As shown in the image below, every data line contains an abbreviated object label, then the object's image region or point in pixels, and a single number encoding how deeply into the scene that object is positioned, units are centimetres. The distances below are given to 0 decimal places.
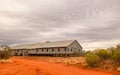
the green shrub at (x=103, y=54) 1117
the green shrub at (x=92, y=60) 957
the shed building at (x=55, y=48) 2136
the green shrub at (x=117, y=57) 919
